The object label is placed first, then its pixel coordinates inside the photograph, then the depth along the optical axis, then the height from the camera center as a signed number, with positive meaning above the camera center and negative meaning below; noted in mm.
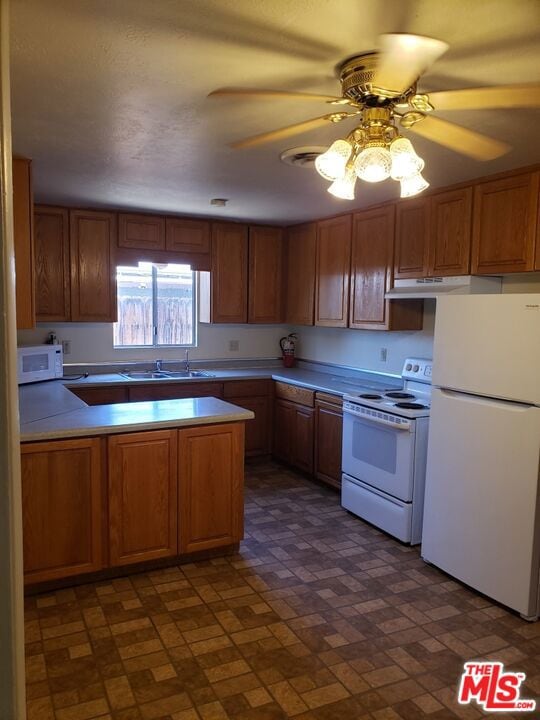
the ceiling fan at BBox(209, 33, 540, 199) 1567 +689
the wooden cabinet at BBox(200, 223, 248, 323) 4996 +350
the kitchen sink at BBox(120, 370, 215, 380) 4793 -557
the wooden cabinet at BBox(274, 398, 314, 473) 4617 -1057
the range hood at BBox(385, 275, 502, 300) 3260 +216
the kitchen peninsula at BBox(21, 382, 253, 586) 2736 -945
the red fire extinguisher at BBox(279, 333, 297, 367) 5645 -339
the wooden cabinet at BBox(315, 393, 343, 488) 4238 -976
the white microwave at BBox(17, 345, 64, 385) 3973 -405
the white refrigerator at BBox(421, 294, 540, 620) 2576 -663
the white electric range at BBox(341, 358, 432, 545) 3367 -899
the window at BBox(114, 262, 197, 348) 5008 +68
